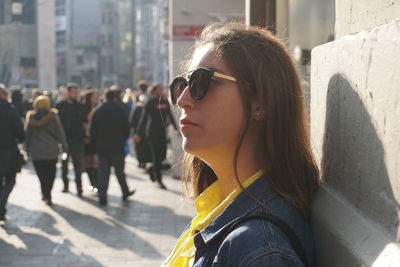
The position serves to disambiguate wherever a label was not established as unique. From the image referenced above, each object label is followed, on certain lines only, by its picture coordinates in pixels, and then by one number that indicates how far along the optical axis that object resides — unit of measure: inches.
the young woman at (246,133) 63.6
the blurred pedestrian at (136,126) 597.0
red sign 564.4
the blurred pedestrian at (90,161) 519.3
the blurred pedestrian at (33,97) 852.6
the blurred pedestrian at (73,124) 496.7
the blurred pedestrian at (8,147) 371.6
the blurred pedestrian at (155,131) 515.8
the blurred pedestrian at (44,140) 441.7
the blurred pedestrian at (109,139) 448.1
